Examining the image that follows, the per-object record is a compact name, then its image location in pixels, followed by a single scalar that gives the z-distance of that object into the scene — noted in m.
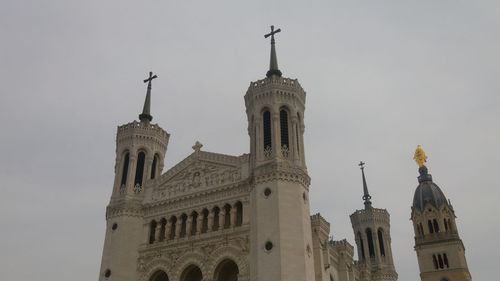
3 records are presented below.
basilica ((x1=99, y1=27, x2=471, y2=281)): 34.88
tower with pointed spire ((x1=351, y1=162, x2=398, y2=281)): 62.72
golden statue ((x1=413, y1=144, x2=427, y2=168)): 89.11
